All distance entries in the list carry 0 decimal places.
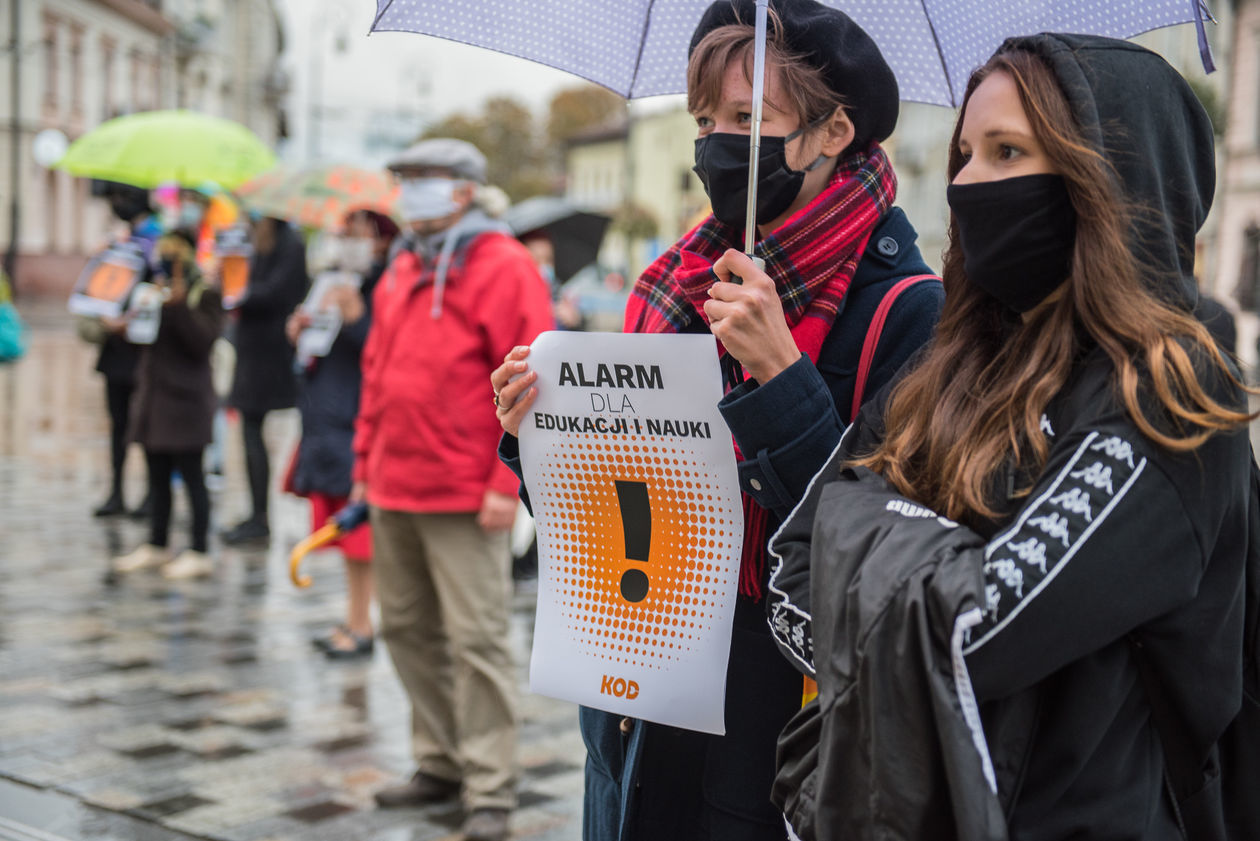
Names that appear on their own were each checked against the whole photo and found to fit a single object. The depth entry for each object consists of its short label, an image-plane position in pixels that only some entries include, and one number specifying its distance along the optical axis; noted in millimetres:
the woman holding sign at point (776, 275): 2150
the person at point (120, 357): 9094
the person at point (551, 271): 9859
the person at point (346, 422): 6418
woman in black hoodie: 1497
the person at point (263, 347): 8602
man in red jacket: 4402
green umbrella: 9281
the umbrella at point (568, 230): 10820
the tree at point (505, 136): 72062
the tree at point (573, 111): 77750
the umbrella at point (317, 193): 7875
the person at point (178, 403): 8031
